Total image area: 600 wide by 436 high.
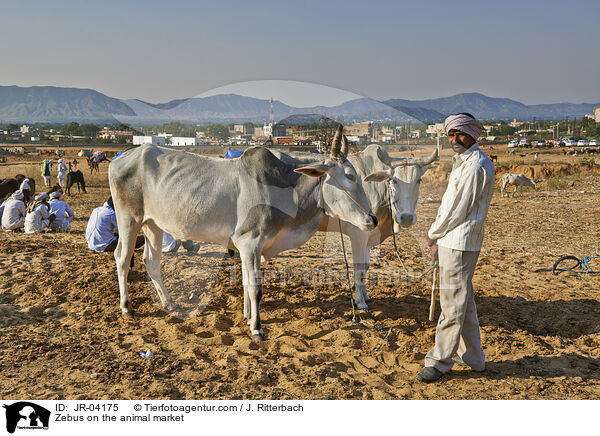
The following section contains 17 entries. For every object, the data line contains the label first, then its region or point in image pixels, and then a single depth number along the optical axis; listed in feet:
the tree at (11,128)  299.27
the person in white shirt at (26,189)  41.65
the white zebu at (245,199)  17.90
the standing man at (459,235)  13.89
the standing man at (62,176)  67.58
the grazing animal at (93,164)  104.37
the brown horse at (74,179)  68.03
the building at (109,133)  193.53
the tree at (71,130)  270.46
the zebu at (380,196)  20.90
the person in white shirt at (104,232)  27.81
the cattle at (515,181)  67.72
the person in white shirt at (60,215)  39.04
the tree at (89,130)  253.44
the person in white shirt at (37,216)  37.60
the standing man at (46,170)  68.90
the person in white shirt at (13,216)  38.24
